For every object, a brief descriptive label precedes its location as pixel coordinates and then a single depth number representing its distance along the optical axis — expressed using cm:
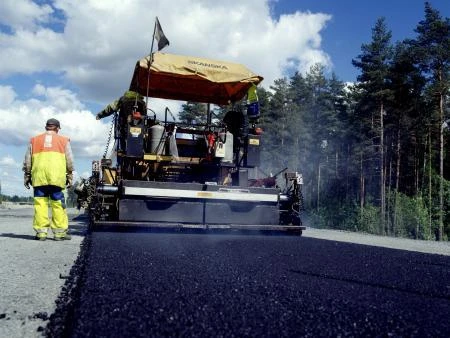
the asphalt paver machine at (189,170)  646
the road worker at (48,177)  547
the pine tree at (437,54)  2564
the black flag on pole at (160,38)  745
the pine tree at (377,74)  2920
